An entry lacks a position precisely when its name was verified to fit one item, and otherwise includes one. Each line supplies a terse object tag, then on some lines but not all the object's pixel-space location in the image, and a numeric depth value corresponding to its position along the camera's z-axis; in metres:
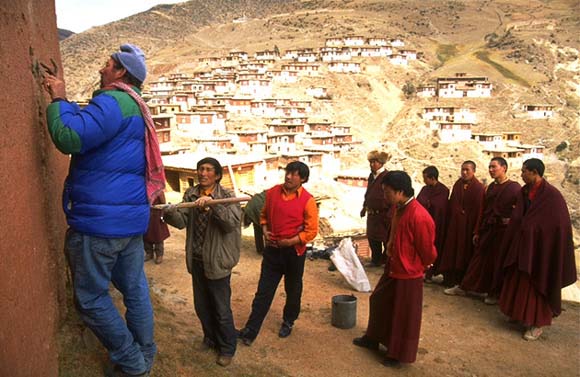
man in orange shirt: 4.00
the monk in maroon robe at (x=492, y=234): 5.33
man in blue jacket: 2.18
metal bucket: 4.83
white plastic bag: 6.04
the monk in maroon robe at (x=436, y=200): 6.12
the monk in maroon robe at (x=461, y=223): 5.78
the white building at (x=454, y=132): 46.88
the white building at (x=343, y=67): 63.81
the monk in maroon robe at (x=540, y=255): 4.59
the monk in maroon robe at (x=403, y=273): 3.72
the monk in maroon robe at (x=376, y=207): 6.45
